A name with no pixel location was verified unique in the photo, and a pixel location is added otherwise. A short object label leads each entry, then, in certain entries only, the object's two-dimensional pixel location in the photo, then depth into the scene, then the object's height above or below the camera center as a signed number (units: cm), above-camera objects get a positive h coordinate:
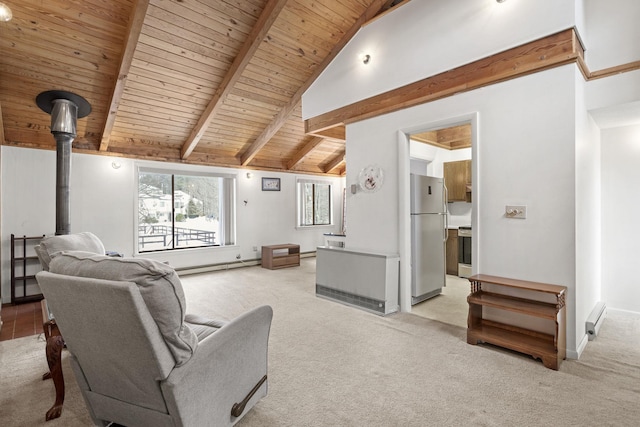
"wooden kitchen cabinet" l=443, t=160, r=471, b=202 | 555 +53
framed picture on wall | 712 +60
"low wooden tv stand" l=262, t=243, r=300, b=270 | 653 -96
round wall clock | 397 +41
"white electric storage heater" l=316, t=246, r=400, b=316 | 366 -85
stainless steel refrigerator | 406 -36
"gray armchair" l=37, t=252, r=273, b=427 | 126 -60
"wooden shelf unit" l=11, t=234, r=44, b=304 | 431 -78
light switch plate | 279 -1
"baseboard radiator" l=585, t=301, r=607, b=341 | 290 -108
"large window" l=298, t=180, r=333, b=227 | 810 +19
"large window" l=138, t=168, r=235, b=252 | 579 +1
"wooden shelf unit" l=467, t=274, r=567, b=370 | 244 -97
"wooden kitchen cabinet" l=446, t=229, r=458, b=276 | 555 -76
